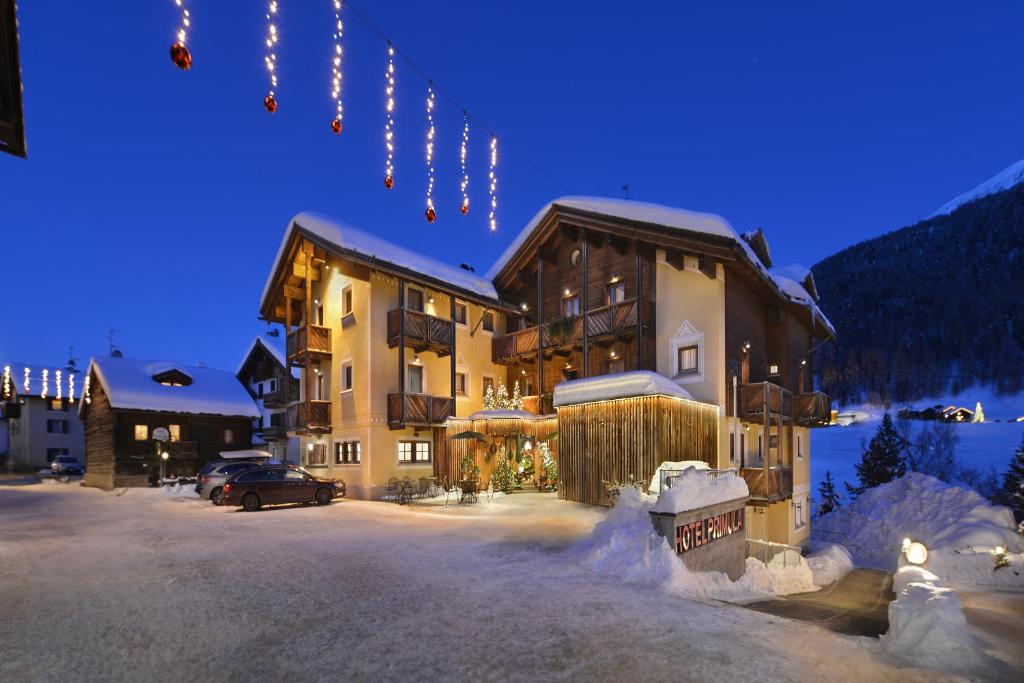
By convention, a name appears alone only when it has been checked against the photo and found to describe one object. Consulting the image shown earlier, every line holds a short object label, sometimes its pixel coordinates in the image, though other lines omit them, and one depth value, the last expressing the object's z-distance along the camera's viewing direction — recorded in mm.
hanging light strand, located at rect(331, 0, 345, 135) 10281
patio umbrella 20562
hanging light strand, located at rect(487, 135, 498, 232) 15609
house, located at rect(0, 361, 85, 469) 46906
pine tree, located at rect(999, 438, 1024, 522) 27861
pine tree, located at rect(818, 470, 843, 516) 38469
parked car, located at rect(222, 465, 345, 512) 18188
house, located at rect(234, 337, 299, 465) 37312
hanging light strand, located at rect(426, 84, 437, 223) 13102
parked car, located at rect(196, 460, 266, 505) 21373
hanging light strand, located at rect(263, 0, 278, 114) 9335
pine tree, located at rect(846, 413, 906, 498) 40062
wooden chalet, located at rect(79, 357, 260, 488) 31703
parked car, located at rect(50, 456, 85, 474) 40406
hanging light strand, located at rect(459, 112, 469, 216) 14662
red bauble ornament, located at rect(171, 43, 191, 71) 7160
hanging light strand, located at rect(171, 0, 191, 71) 7164
